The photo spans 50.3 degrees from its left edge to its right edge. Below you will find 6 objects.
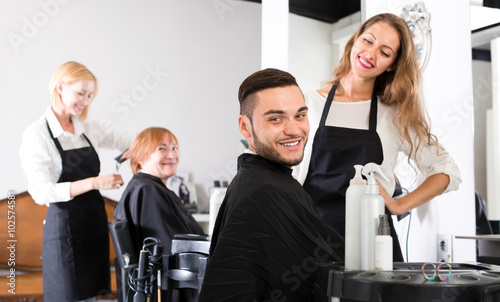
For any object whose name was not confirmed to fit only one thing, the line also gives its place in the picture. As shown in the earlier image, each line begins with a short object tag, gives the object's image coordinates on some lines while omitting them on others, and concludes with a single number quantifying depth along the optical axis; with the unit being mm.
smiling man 1110
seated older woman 2865
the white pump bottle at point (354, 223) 1116
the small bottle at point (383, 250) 1072
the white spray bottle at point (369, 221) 1089
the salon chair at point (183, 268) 1970
